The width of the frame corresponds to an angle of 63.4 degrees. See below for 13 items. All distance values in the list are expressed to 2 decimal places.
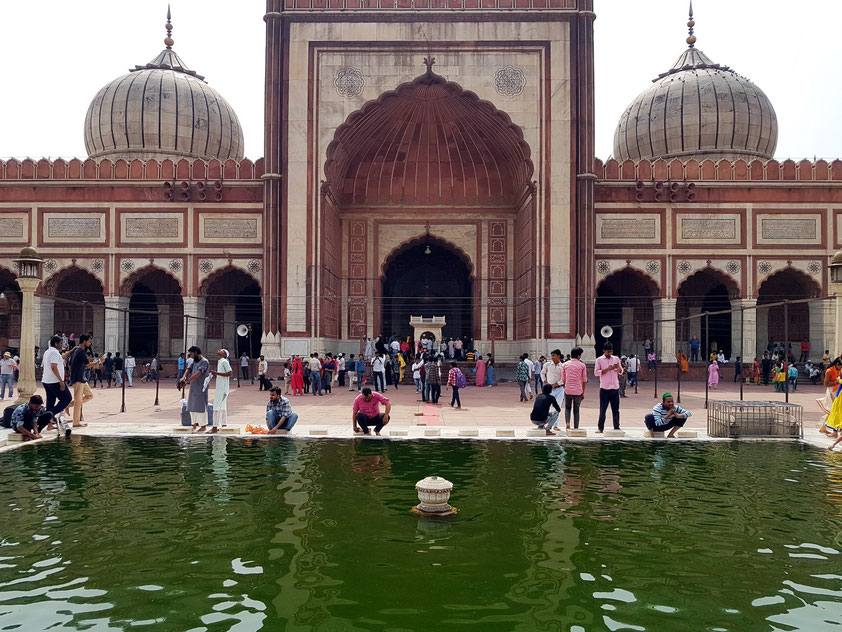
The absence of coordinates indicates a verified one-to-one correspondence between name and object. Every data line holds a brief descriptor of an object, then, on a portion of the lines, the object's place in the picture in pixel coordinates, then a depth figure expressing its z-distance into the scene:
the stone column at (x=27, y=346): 10.61
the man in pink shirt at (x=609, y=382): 9.14
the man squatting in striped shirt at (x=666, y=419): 8.72
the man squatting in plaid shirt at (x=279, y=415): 8.98
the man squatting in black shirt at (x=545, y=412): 9.09
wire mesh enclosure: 8.68
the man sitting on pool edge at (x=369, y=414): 8.87
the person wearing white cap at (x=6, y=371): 13.45
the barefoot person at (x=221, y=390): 9.16
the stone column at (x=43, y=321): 20.95
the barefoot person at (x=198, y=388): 9.01
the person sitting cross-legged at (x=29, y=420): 8.02
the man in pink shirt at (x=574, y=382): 9.16
